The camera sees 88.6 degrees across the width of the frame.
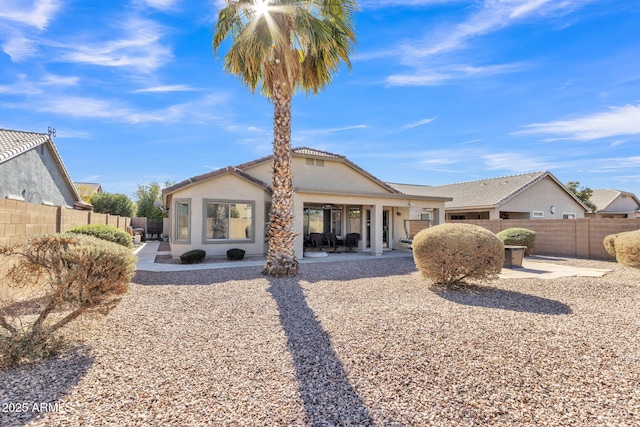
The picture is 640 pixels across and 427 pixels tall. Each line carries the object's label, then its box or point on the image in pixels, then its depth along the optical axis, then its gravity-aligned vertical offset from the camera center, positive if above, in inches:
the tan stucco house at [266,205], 591.1 +37.3
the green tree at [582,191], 1451.8 +145.6
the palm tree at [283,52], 403.9 +221.1
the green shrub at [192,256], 546.0 -58.3
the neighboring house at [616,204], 1477.6 +91.5
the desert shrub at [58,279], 177.2 -32.7
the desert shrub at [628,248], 479.2 -36.8
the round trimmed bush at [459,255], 331.9 -32.6
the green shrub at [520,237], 691.4 -28.9
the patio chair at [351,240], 724.0 -38.2
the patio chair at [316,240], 697.0 -37.2
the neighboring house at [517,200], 1007.6 +76.7
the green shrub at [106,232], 405.1 -13.9
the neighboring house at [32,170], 563.8 +102.8
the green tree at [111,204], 1316.4 +72.5
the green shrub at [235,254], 581.6 -56.6
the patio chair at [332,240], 719.9 -38.2
